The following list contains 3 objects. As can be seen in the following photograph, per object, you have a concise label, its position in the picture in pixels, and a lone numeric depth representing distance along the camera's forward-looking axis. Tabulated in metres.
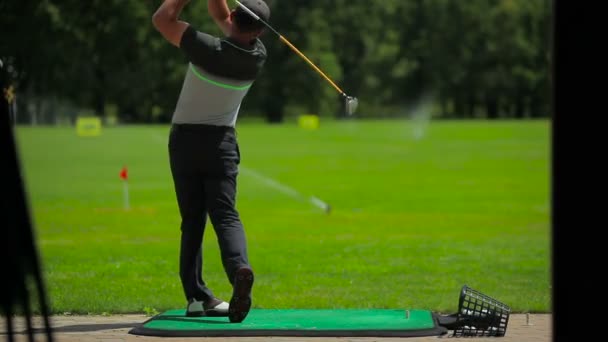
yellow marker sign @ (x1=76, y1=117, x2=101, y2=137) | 62.94
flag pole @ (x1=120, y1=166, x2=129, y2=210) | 20.03
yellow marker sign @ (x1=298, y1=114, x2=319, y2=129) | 81.19
